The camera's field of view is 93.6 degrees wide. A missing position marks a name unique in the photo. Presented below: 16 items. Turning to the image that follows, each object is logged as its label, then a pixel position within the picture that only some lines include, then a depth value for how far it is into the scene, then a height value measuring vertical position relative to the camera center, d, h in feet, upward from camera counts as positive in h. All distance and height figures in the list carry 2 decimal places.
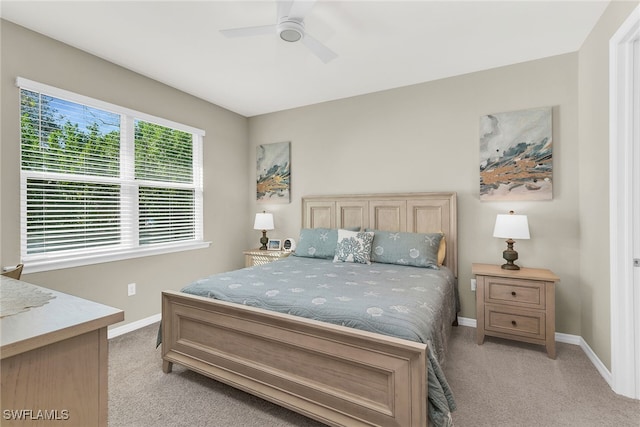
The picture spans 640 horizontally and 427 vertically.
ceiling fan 6.41 +4.23
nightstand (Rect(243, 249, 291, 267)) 12.72 -1.93
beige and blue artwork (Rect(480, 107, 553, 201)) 9.35 +1.76
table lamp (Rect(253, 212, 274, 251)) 13.65 -0.56
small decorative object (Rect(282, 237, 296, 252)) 13.55 -1.52
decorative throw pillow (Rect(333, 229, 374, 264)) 10.14 -1.24
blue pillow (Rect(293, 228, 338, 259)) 11.03 -1.21
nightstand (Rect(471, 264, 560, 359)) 8.06 -2.66
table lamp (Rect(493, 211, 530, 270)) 8.69 -0.56
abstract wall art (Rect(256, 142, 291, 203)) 14.21 +1.91
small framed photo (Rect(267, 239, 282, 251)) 13.93 -1.55
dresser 2.36 -1.31
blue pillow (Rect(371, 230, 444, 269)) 9.57 -1.25
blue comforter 4.96 -1.82
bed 4.69 -2.53
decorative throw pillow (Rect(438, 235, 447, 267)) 10.18 -1.42
